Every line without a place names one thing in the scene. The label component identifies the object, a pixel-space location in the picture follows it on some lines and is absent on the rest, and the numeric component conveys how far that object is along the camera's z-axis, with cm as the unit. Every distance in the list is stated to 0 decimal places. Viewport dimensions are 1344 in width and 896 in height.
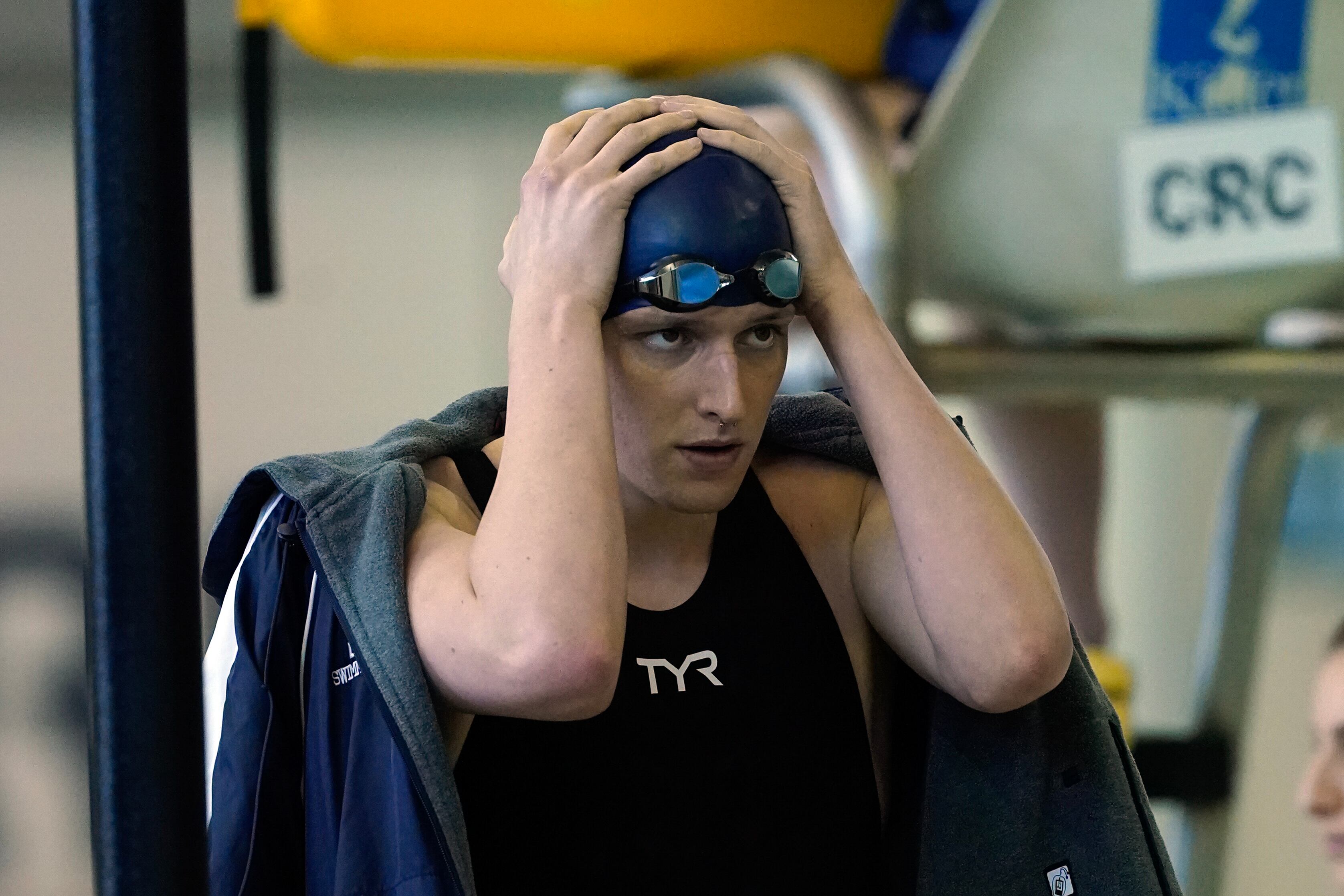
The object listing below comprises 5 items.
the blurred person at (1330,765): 1151
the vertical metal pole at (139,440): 819
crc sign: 1159
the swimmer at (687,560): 1064
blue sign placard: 1157
